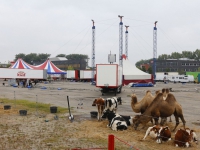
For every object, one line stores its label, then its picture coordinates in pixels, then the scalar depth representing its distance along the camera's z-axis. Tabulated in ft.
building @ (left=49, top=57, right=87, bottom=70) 444.14
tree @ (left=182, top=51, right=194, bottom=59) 504.02
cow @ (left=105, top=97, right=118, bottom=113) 48.14
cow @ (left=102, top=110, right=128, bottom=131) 39.01
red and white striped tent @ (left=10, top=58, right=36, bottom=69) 177.61
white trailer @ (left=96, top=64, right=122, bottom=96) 93.76
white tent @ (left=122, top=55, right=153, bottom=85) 175.42
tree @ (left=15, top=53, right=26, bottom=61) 568.41
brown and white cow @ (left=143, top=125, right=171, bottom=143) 32.37
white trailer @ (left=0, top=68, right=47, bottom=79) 152.05
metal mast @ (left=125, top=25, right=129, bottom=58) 253.03
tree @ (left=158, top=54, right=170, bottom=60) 530.27
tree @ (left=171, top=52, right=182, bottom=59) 515.91
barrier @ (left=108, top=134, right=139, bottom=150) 16.48
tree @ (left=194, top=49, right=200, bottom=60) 493.44
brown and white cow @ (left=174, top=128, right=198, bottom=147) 30.74
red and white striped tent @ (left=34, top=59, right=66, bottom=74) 207.92
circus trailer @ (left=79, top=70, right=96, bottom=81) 240.12
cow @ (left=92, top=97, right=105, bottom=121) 46.89
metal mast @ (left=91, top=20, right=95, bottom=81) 219.69
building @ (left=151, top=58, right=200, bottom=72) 404.10
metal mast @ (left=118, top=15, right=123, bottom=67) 220.84
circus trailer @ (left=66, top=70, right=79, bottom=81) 246.74
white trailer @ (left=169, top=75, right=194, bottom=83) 223.10
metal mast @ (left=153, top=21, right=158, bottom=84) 233.86
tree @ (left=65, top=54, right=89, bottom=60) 618.44
